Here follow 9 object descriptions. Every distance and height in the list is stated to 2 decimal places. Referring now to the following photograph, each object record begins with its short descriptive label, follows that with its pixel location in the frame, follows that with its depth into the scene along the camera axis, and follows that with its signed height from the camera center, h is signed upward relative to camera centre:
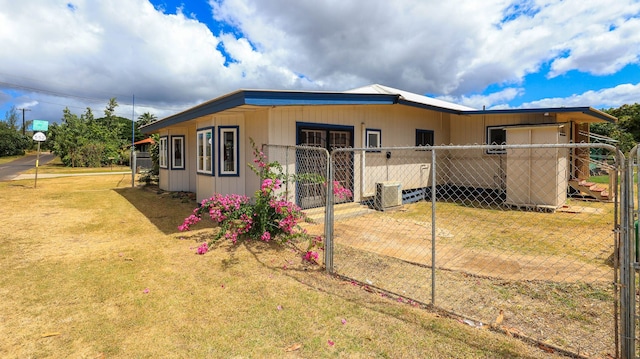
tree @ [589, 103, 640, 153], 23.87 +3.41
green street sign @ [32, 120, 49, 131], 13.86 +2.03
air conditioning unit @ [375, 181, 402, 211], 8.91 -0.64
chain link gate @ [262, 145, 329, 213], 7.29 +0.09
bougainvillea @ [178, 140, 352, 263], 5.44 -0.75
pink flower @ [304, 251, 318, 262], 4.75 -1.22
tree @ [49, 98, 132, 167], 29.20 +3.18
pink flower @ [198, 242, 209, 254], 5.19 -1.22
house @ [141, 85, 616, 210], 7.31 +1.24
